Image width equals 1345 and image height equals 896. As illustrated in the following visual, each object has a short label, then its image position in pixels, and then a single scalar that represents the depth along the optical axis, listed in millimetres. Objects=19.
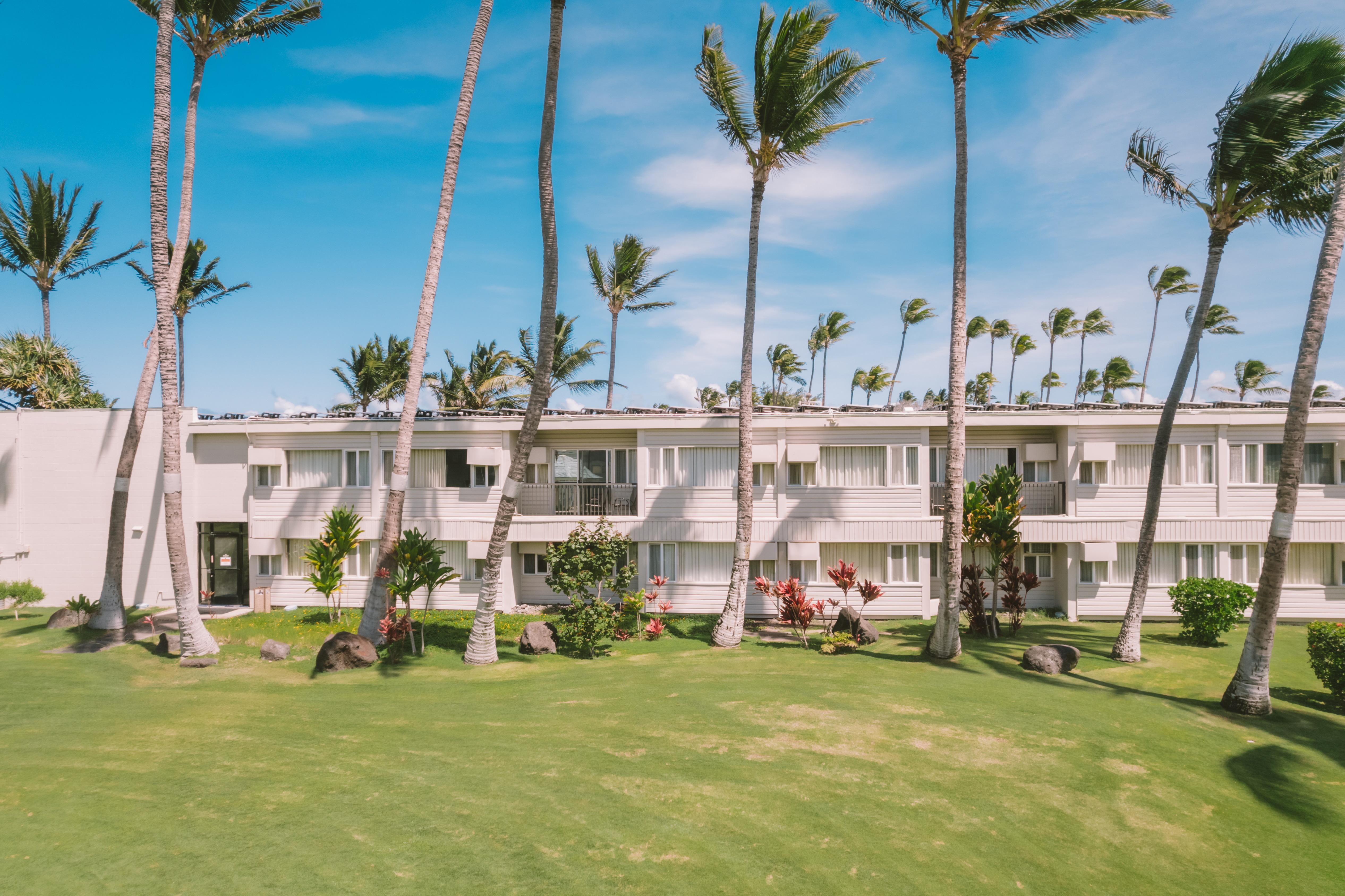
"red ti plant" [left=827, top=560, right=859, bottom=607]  16516
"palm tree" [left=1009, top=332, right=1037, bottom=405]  62094
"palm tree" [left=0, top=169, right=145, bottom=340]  24859
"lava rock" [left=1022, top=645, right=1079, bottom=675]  13656
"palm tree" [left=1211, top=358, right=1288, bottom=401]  62500
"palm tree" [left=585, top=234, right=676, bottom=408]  34938
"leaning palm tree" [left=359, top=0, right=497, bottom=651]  15945
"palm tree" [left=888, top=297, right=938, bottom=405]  57062
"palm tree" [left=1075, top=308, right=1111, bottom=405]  57719
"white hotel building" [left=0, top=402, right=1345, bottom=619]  19828
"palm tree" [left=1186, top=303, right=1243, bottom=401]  50969
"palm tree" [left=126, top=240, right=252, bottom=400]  26766
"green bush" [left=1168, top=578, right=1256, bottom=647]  15914
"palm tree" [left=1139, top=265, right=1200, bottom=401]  43719
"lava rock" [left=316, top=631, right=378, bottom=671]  14414
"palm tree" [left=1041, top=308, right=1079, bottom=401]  58562
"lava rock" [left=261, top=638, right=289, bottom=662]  15219
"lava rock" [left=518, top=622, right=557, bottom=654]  15656
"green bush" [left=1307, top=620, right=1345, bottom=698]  11633
